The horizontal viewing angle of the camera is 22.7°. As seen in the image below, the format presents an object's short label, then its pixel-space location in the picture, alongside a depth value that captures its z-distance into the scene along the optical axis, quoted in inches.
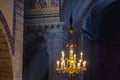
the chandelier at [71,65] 328.3
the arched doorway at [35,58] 459.5
